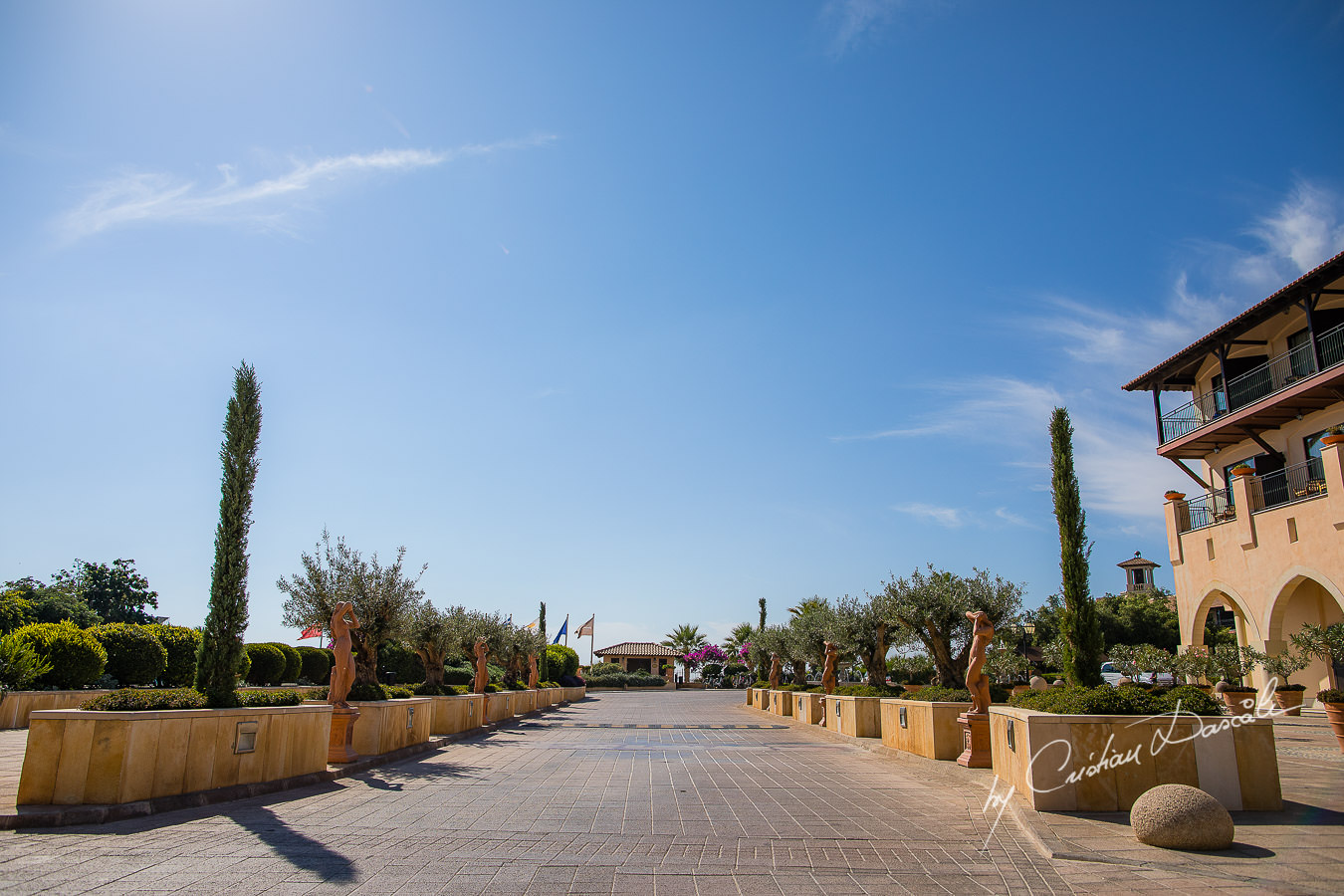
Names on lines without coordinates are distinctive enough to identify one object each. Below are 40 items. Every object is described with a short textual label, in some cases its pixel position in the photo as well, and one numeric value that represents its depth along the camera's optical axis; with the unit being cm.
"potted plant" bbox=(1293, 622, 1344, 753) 1601
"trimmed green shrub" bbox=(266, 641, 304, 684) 3375
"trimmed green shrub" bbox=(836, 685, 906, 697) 1880
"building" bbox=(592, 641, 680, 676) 8562
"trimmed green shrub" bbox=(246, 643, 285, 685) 3117
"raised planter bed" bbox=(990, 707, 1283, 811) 807
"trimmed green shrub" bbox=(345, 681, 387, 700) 1406
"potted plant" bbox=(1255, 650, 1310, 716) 1834
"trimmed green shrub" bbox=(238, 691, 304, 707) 1064
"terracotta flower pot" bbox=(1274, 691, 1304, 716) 2041
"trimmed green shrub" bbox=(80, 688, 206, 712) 868
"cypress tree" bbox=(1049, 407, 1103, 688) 1127
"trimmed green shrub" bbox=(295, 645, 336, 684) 3612
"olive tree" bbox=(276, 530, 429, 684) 1650
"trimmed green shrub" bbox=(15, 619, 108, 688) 1856
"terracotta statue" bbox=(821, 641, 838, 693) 2278
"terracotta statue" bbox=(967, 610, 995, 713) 1196
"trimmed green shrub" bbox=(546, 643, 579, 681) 5551
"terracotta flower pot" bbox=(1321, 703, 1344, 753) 1217
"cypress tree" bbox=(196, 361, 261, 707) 1049
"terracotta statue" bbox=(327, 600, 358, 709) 1269
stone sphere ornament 648
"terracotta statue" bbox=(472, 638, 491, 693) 2373
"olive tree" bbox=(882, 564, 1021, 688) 1717
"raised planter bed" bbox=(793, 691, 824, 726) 2369
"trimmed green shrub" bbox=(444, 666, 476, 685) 4775
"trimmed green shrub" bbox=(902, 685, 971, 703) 1378
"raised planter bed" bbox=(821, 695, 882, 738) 1827
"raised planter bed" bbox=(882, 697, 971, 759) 1310
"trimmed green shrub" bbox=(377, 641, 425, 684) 4384
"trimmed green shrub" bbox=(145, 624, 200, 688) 2544
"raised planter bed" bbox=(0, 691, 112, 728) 1762
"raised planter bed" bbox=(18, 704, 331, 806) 793
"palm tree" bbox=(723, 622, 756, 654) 7719
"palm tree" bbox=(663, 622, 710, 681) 8738
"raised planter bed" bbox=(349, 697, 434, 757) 1343
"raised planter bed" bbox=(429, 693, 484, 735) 1819
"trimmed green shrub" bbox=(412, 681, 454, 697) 1853
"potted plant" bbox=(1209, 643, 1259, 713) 2034
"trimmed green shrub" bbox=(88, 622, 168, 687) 2277
